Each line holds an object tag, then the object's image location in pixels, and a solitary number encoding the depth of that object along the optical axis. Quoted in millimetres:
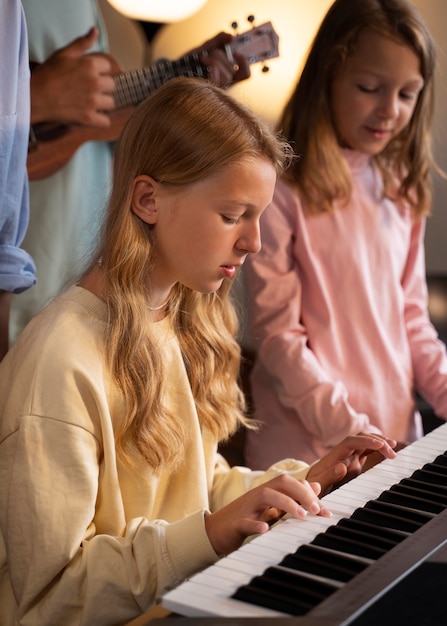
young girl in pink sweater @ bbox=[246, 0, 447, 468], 2002
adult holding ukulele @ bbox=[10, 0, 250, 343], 2154
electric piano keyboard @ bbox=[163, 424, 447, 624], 948
